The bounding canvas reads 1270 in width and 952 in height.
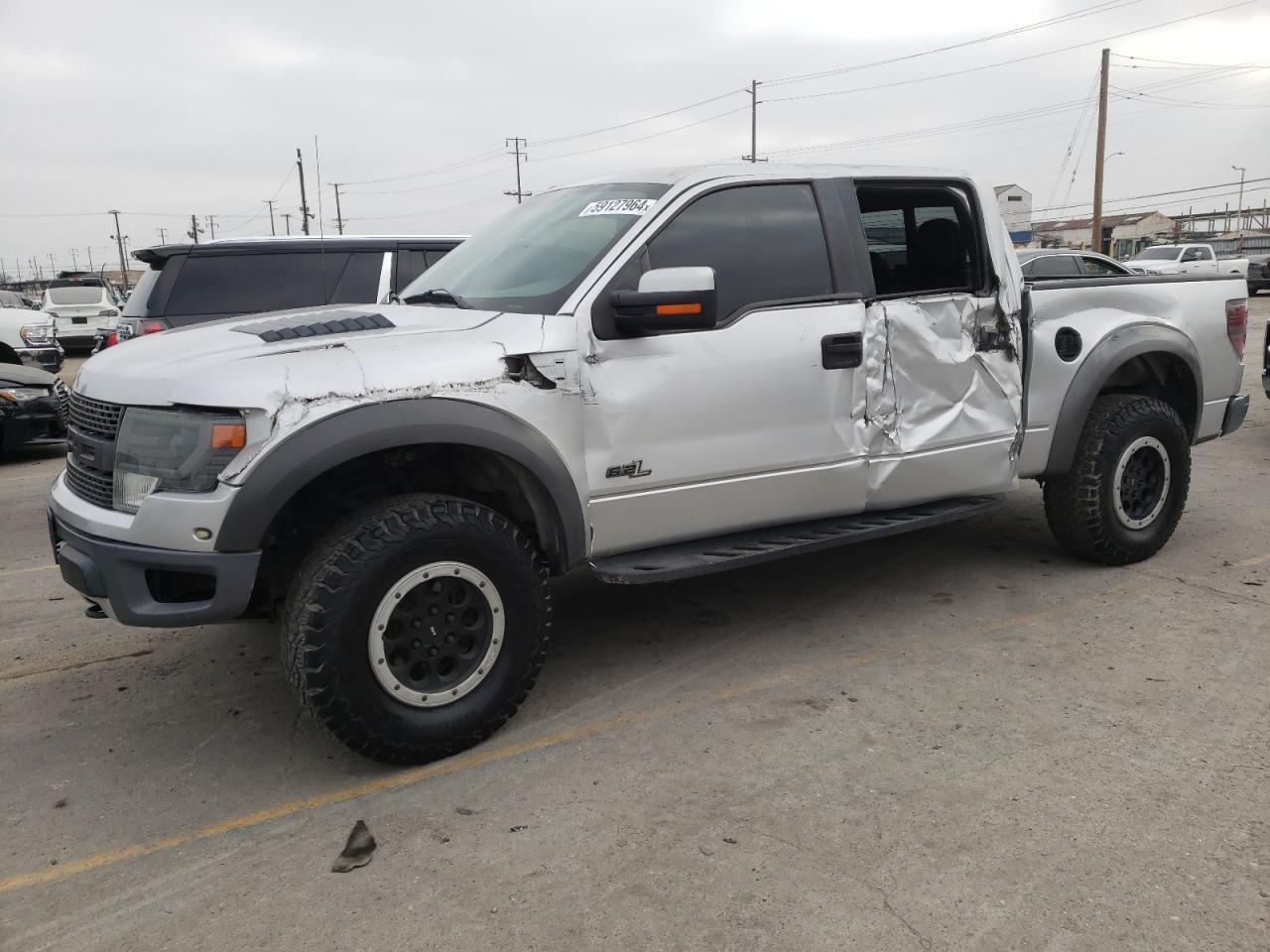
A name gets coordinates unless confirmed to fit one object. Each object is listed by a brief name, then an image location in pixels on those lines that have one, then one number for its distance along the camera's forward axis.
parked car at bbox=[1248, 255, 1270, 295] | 28.28
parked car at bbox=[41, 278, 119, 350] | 19.28
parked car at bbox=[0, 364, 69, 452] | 8.54
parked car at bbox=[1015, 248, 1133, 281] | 13.48
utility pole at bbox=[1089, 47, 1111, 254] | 35.38
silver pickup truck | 2.92
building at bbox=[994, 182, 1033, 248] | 76.64
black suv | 7.57
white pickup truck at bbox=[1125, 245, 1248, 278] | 25.05
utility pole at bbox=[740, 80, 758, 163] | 53.53
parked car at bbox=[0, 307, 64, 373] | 12.52
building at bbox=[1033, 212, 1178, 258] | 85.44
